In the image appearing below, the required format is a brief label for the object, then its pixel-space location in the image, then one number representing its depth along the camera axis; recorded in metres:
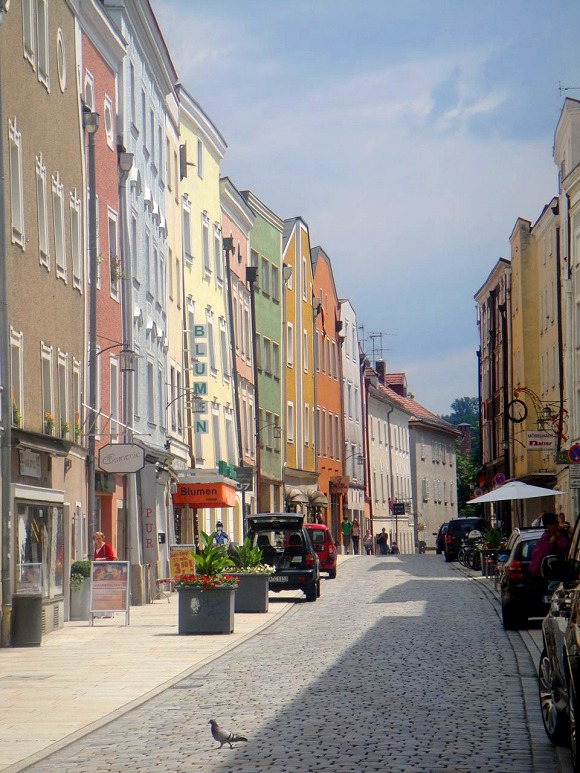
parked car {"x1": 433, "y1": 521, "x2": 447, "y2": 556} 68.96
